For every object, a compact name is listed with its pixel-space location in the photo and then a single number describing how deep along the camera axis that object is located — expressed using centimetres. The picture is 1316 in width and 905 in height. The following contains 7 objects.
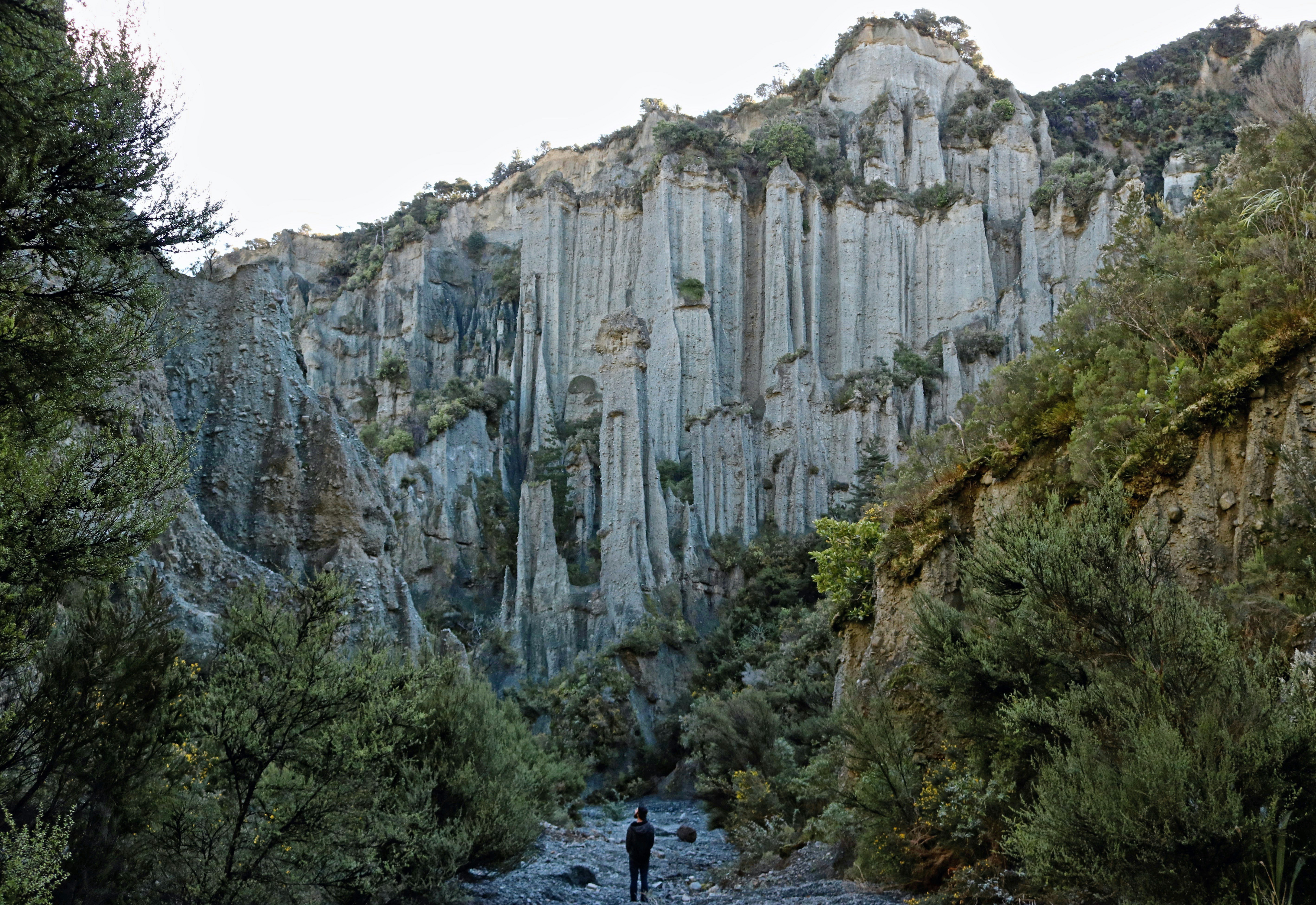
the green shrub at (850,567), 1702
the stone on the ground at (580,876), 1564
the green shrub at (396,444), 4800
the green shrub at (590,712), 3181
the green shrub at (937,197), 5897
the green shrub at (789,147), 6019
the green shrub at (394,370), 5538
